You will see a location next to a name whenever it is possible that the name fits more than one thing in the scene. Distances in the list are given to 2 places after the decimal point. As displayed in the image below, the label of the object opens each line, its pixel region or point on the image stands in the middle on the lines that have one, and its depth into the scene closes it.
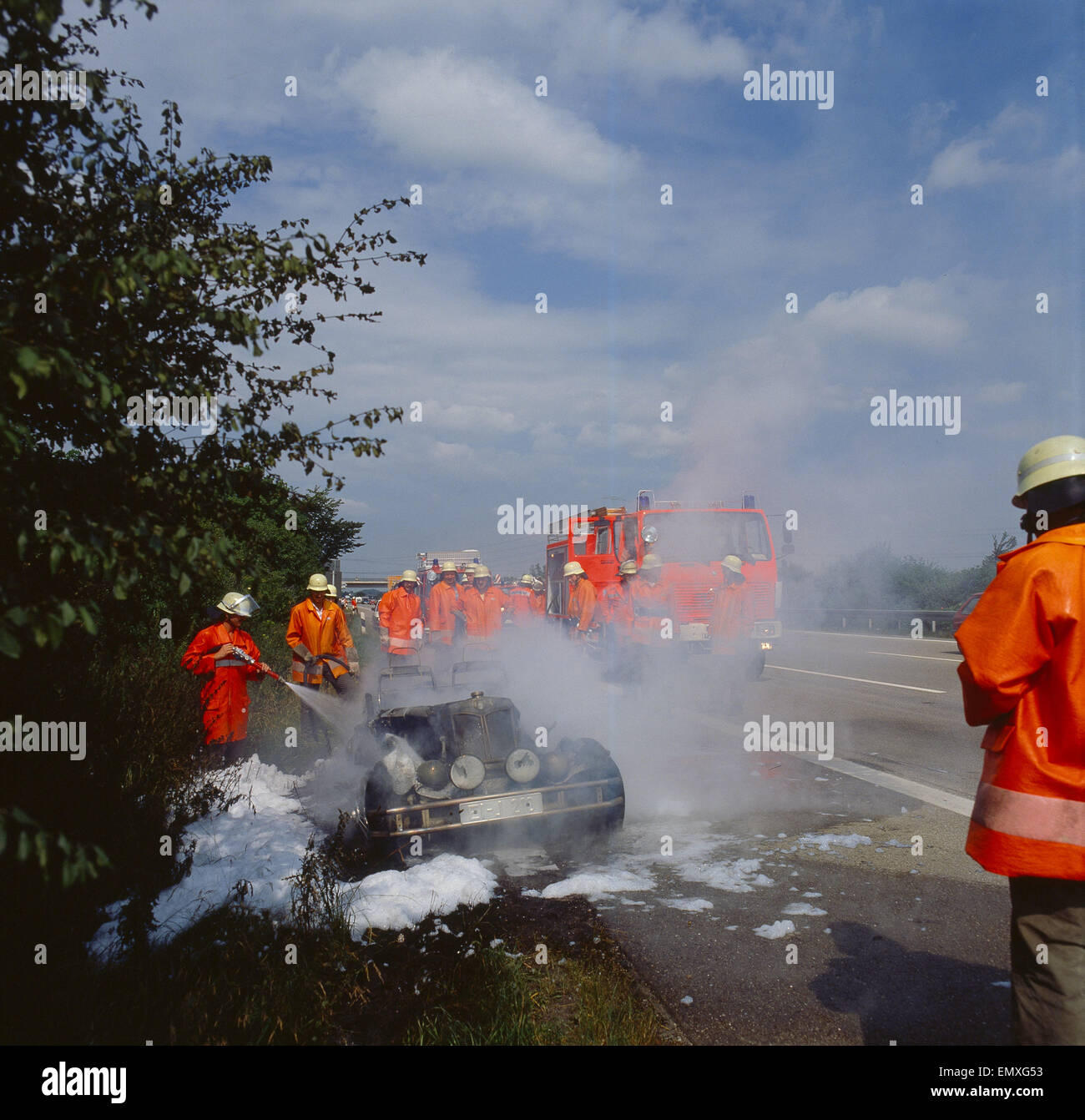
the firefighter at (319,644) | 8.81
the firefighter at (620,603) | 12.05
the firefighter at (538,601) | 21.28
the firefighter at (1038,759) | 2.35
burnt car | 5.13
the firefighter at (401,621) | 12.07
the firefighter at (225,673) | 6.73
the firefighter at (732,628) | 10.30
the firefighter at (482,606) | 14.31
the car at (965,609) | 16.16
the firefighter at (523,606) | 20.91
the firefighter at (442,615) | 14.02
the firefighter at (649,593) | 11.85
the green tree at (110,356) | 2.37
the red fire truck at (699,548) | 13.62
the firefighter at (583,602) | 13.57
